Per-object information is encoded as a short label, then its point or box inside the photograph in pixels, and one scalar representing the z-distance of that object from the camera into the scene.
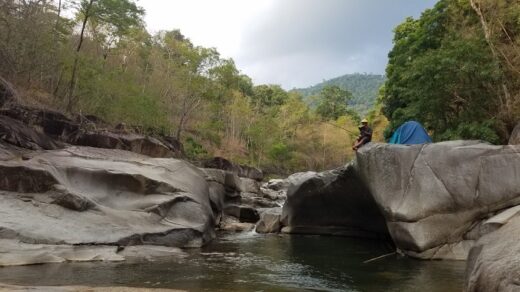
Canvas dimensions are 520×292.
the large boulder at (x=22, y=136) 13.83
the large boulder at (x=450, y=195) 11.41
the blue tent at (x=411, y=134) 15.16
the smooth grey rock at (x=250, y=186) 35.00
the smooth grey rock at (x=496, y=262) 5.02
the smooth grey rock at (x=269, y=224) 18.72
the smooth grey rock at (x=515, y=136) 16.66
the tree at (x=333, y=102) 81.38
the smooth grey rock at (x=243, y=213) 22.09
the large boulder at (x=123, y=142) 19.34
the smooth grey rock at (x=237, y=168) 40.59
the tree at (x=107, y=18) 25.79
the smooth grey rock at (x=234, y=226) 19.06
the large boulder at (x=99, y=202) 10.61
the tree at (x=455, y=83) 19.30
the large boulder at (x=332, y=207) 16.06
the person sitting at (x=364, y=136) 14.56
